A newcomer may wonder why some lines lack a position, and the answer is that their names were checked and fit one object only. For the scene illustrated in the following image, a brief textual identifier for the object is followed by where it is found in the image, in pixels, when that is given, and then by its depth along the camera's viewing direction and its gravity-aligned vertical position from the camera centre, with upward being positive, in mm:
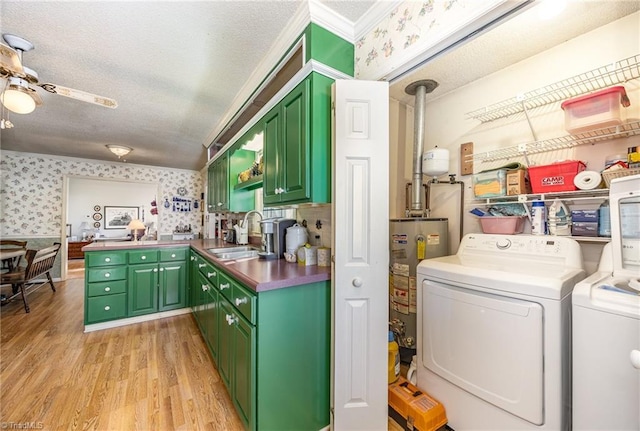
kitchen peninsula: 1260 -693
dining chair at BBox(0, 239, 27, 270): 3828 -473
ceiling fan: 1567 +946
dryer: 1096 -581
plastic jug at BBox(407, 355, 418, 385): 1703 -1076
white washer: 876 -443
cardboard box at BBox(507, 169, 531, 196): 1684 +234
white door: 1364 -169
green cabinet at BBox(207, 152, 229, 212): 3213 +460
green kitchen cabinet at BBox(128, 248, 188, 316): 2996 -811
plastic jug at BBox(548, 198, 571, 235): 1523 -12
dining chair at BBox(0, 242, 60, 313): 3207 -760
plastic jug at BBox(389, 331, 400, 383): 1662 -984
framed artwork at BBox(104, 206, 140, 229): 8000 -4
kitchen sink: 2334 -370
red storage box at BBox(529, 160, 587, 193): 1474 +255
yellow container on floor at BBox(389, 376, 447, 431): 1393 -1115
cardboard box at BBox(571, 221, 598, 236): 1409 -67
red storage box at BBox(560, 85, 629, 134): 1303 +590
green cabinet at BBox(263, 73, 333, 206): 1493 +465
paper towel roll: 1373 +210
